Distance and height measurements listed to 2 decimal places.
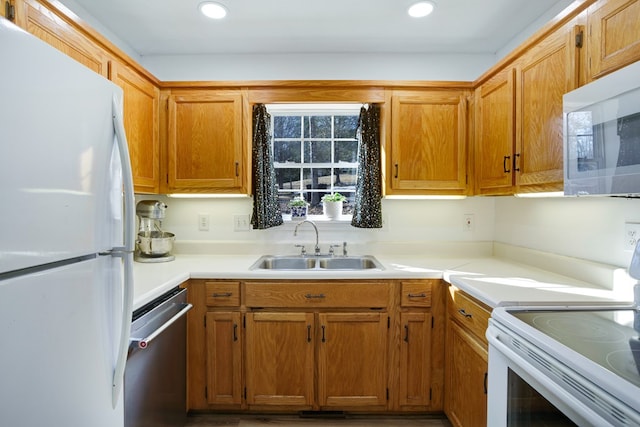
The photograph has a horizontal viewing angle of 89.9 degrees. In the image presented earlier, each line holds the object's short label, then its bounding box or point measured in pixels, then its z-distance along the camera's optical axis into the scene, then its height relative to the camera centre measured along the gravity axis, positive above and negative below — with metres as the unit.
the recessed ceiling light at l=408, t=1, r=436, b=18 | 1.80 +1.16
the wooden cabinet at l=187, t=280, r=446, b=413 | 1.83 -0.76
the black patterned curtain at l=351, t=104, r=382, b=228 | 2.25 +0.28
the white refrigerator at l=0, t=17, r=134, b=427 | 0.64 -0.07
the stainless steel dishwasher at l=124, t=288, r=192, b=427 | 1.25 -0.69
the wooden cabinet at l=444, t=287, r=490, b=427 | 1.42 -0.74
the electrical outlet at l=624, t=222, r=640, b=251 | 1.37 -0.10
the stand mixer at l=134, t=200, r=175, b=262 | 2.08 -0.19
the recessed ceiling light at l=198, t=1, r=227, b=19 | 1.80 +1.16
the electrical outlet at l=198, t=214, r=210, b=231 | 2.41 -0.07
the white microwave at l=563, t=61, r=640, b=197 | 0.96 +0.25
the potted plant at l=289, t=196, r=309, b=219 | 2.48 +0.02
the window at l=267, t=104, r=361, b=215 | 2.60 +0.44
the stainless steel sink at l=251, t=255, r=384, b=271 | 2.31 -0.37
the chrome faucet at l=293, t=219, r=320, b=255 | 2.33 -0.21
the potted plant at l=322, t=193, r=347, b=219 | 2.46 +0.04
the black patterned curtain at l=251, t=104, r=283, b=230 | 2.25 +0.26
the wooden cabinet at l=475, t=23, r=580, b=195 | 1.38 +0.48
